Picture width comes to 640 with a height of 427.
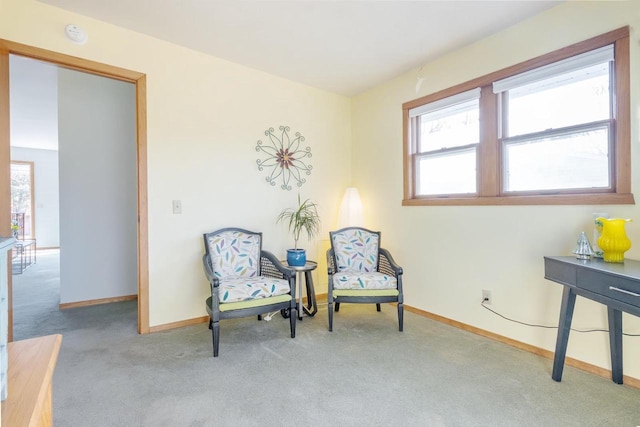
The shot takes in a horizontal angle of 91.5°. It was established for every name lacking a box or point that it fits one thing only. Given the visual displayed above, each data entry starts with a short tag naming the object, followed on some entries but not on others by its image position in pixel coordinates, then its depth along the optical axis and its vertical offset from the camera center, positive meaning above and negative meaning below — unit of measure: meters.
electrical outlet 2.67 -0.75
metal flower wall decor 3.41 +0.60
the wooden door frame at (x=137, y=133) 2.18 +0.63
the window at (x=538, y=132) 2.04 +0.62
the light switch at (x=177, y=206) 2.86 +0.06
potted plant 3.43 -0.08
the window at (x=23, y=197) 7.55 +0.42
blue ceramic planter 3.05 -0.45
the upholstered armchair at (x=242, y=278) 2.37 -0.58
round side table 3.07 -0.84
